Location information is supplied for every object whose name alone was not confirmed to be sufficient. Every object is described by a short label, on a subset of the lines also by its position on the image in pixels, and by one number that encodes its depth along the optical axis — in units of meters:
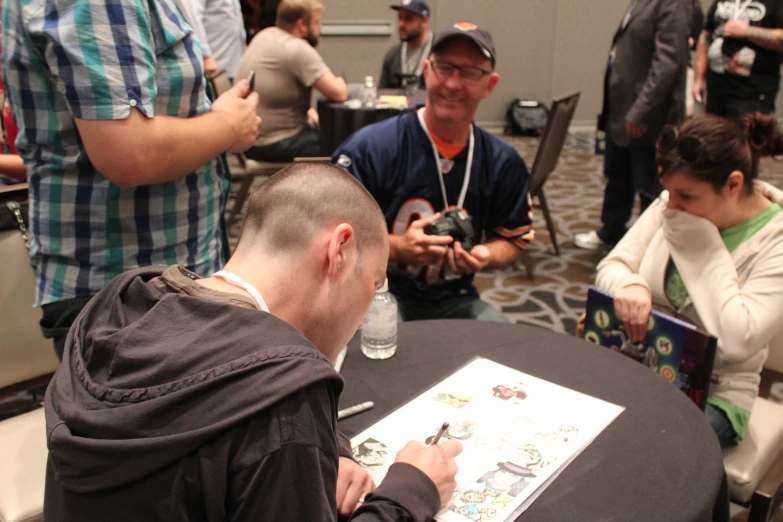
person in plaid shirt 1.21
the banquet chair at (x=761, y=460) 1.35
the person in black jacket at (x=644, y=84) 3.58
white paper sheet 1.07
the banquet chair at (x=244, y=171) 4.13
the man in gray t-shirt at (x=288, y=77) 4.09
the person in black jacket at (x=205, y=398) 0.69
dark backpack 7.51
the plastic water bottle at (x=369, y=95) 4.20
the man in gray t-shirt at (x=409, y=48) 4.94
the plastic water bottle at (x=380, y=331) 1.50
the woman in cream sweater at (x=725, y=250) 1.68
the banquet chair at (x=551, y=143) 3.70
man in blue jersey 2.03
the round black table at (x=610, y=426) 1.06
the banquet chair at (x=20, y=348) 1.64
